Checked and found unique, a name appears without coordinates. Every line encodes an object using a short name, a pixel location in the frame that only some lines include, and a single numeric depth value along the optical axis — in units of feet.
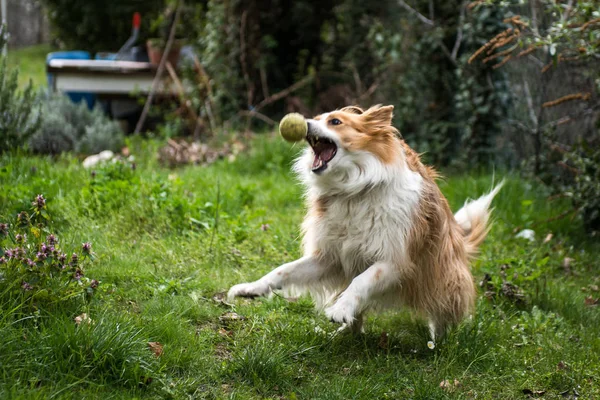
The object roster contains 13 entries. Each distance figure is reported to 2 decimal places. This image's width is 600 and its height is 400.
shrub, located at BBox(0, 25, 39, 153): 21.70
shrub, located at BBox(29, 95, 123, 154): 29.53
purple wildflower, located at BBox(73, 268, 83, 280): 11.43
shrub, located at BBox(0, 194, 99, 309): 11.05
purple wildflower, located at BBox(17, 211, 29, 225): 12.32
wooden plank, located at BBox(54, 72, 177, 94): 37.40
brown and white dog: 12.62
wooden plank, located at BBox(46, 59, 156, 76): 37.01
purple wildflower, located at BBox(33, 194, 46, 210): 12.26
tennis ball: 12.44
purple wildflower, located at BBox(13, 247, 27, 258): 11.16
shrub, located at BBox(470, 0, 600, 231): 18.10
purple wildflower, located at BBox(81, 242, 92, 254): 11.93
